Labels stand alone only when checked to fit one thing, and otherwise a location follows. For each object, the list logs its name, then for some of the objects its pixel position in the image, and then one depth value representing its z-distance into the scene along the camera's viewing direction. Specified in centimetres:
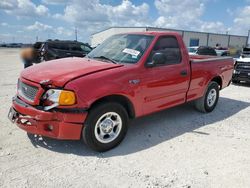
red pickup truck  354
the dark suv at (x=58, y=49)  1325
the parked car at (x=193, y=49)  1786
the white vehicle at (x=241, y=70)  1052
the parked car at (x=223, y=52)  2266
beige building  5338
